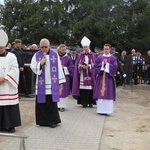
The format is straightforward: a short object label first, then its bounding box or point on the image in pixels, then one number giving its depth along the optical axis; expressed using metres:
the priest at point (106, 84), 9.48
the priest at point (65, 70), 9.90
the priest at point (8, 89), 7.02
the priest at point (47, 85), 7.70
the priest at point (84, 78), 10.45
